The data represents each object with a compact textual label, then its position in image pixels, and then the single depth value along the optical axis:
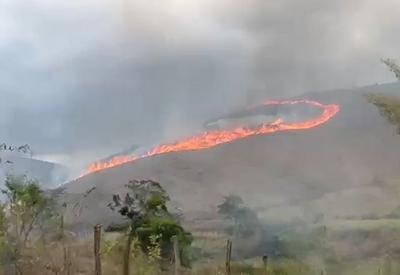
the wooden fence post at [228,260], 24.50
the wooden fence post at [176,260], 23.91
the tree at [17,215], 24.81
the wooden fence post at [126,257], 21.31
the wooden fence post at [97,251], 20.22
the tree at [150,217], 29.02
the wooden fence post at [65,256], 27.05
